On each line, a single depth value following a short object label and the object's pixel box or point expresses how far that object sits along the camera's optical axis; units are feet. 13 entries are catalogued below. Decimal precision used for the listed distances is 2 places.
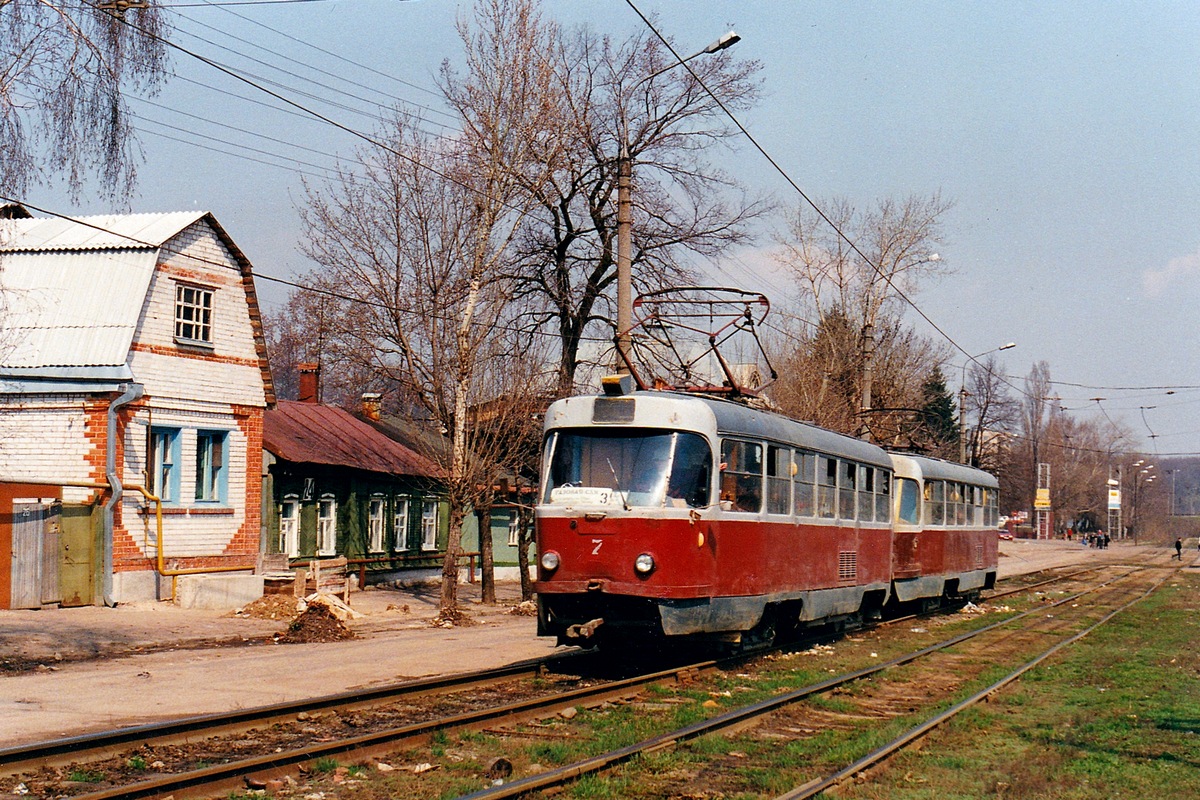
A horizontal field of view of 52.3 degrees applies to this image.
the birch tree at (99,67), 37.99
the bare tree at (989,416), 229.66
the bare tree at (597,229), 90.48
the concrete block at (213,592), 71.97
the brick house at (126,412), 68.08
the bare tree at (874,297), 144.22
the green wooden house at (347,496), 89.92
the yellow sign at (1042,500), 259.60
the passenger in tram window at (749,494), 45.10
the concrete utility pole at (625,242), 57.21
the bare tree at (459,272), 71.56
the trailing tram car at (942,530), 69.36
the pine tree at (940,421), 174.95
